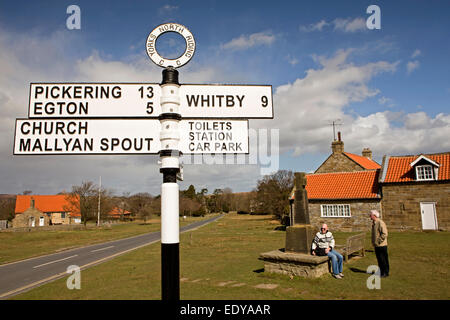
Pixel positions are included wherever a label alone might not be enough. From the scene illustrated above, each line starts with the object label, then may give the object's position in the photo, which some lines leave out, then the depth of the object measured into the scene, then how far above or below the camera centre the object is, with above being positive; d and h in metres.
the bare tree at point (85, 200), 43.47 -0.47
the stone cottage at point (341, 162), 33.47 +3.75
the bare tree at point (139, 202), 76.46 -1.81
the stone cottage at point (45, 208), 54.94 -2.19
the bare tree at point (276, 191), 40.41 +0.37
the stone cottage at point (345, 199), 24.98 -0.67
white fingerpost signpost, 2.72 +0.82
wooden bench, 10.23 -2.10
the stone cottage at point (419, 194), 22.17 -0.26
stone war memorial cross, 7.75 -1.82
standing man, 7.60 -1.39
